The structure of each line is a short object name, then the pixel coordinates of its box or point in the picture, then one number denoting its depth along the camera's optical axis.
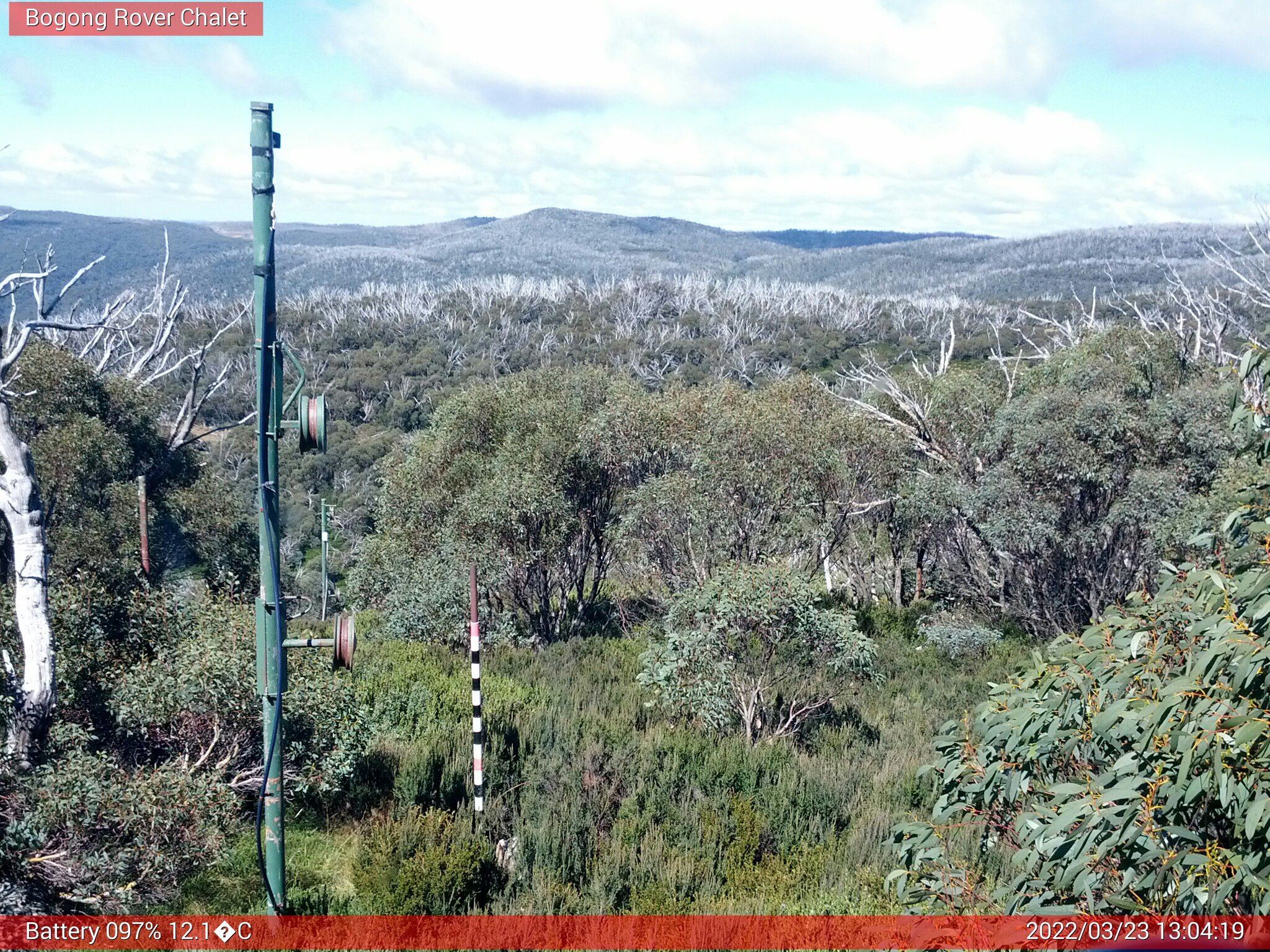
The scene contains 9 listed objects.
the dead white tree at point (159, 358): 14.24
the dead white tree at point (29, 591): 6.54
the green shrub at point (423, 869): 6.34
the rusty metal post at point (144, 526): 8.92
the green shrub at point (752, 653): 10.54
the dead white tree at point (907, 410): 18.39
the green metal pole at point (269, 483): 4.79
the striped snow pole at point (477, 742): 7.70
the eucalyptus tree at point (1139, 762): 3.13
